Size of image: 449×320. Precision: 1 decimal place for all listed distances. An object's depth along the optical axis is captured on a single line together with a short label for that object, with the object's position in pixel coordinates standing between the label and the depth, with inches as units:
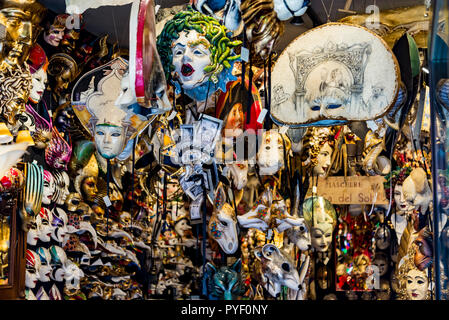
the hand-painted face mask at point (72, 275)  139.8
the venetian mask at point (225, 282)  128.7
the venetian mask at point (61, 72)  143.9
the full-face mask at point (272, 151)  130.4
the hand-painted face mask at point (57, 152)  141.1
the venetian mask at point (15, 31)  124.0
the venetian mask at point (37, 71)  137.0
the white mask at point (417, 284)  125.8
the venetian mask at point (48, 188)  138.1
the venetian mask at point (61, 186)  142.0
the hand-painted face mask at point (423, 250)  126.5
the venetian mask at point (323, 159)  132.0
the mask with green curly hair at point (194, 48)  123.3
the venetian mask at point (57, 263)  139.0
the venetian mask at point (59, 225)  140.3
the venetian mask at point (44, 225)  137.1
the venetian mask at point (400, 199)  128.9
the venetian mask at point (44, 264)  136.6
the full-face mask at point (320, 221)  130.0
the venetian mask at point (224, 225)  129.6
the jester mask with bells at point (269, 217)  128.0
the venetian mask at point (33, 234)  134.8
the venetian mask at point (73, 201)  144.0
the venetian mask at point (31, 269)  133.2
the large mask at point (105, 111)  132.3
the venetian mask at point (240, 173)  131.7
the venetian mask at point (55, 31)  142.2
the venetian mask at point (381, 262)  128.6
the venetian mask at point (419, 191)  128.0
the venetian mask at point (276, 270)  126.4
